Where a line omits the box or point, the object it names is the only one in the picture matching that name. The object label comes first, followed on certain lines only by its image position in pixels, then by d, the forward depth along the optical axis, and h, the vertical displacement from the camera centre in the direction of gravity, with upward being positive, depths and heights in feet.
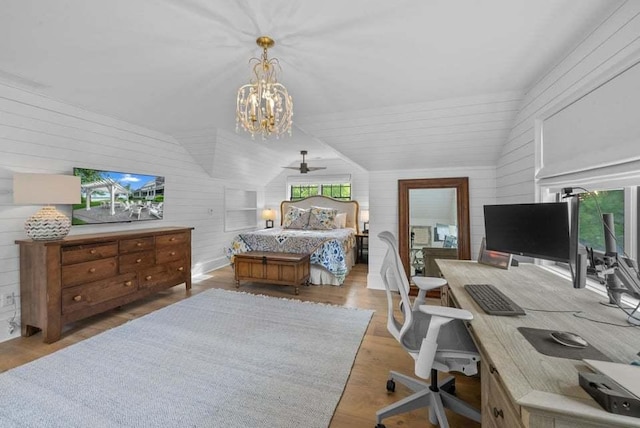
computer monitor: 4.68 -0.37
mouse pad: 2.85 -1.56
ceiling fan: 15.99 +2.79
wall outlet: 7.85 -2.47
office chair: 3.95 -2.20
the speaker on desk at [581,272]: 4.14 -0.96
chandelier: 6.00 +2.66
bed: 12.90 -1.48
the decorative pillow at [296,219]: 17.66 -0.33
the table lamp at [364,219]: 18.53 -0.40
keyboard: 3.98 -1.47
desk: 2.17 -1.57
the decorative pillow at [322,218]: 17.37 -0.29
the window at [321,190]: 20.20 +1.84
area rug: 5.04 -3.73
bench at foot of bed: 11.96 -2.50
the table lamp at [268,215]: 20.63 -0.04
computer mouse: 3.03 -1.51
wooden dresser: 7.65 -1.92
